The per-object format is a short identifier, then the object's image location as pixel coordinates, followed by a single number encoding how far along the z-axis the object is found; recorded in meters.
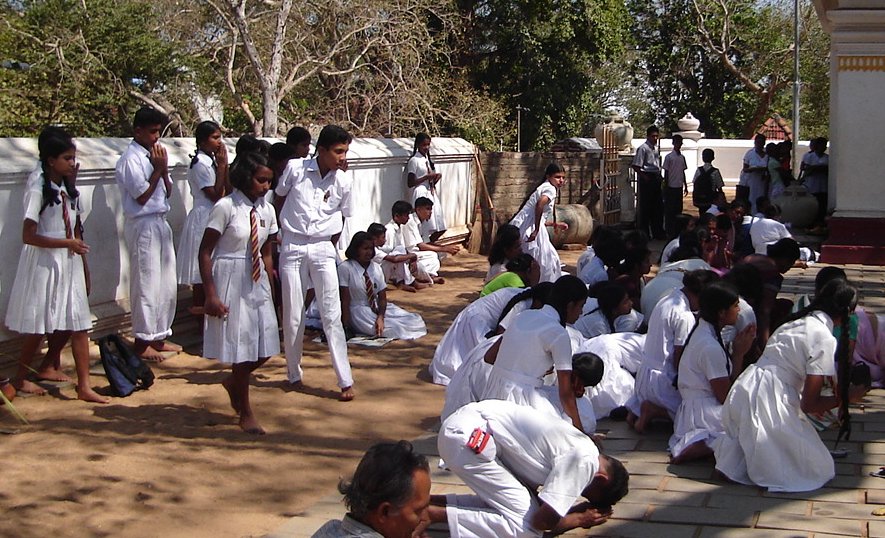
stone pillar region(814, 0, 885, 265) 13.14
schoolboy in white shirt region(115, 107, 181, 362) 7.65
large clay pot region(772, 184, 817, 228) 15.91
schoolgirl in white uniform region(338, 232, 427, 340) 9.28
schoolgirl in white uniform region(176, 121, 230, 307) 8.24
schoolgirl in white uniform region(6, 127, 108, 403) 6.72
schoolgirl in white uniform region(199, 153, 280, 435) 6.30
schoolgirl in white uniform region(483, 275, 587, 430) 5.28
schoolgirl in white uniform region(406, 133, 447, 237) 13.10
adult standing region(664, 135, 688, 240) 16.33
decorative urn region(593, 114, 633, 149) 21.53
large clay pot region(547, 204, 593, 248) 15.22
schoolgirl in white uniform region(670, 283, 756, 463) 5.76
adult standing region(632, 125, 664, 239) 16.23
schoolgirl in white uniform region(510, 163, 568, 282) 10.73
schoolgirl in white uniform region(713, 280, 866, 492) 5.29
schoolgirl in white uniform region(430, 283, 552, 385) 7.57
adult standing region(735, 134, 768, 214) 17.25
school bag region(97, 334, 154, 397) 7.16
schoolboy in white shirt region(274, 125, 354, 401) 7.18
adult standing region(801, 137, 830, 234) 16.52
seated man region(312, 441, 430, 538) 3.06
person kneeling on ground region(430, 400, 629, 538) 4.49
